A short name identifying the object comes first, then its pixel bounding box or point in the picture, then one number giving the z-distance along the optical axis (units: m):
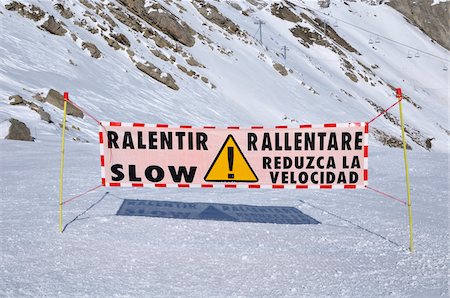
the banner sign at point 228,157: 6.62
